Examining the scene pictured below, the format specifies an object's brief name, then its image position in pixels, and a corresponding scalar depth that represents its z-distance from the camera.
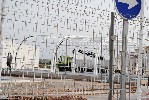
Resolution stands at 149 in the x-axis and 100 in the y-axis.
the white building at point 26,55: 31.84
